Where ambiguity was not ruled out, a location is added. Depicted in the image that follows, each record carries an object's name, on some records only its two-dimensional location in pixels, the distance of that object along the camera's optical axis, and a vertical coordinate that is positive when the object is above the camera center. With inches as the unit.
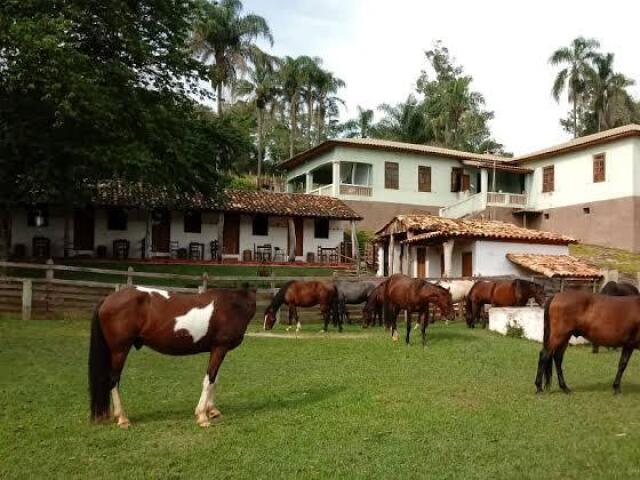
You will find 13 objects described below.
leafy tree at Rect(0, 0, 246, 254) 671.8 +177.8
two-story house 1373.0 +171.1
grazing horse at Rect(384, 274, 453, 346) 560.4 -45.8
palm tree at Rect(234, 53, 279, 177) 1754.4 +491.6
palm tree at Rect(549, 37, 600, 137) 1963.6 +592.4
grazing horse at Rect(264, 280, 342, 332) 685.3 -54.9
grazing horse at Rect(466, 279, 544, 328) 729.0 -55.1
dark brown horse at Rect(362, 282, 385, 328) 719.1 -73.0
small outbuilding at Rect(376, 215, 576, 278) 958.4 +6.6
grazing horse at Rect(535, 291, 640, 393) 350.3 -43.3
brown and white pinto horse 283.1 -40.8
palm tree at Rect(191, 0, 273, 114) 1625.2 +567.3
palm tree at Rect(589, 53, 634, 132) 1959.9 +521.6
